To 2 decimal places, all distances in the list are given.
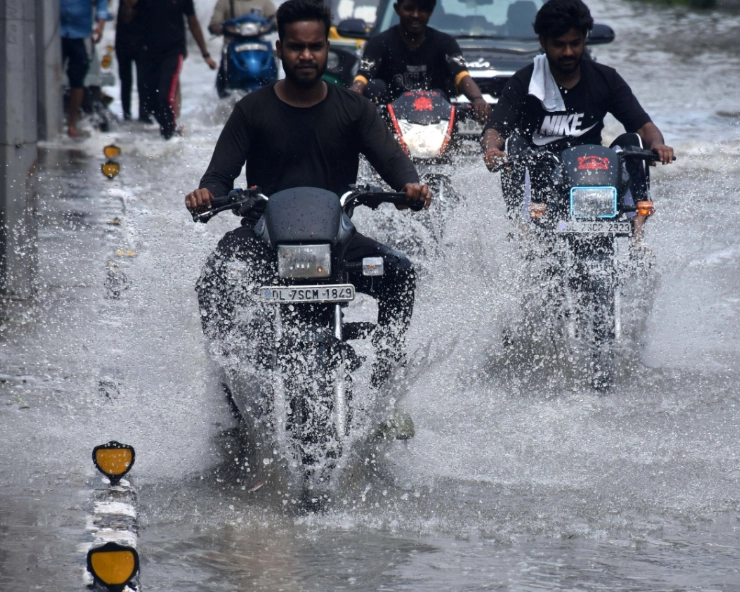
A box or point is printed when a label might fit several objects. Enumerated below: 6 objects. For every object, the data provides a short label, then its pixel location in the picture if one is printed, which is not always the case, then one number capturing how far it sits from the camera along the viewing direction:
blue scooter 31.05
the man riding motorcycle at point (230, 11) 31.73
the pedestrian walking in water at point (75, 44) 27.73
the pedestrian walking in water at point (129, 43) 27.59
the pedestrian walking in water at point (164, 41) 27.23
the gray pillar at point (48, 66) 26.70
